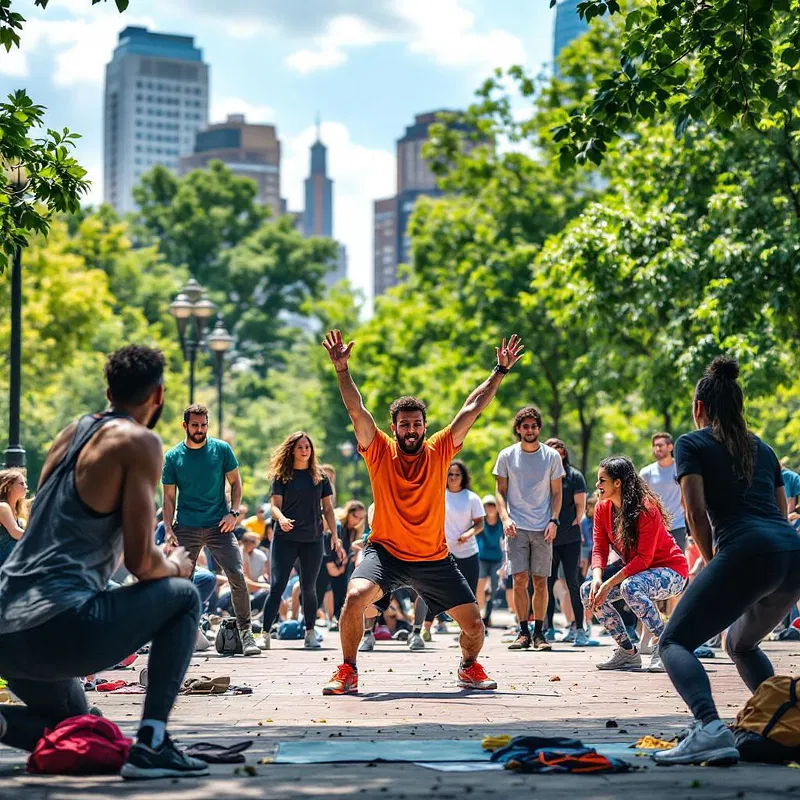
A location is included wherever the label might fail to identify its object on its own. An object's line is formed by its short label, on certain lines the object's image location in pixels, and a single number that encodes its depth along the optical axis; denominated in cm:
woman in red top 1198
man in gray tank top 598
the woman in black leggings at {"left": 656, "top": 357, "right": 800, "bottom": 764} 670
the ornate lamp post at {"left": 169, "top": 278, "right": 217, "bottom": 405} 2952
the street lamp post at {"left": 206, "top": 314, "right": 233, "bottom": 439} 3391
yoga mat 668
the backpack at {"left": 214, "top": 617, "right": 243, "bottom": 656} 1363
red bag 614
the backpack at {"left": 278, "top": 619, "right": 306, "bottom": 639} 1611
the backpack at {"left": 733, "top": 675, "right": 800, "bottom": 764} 655
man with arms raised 1006
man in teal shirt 1387
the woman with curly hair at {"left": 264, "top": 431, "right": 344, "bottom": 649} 1484
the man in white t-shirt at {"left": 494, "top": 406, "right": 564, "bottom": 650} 1474
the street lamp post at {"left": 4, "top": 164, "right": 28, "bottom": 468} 1642
